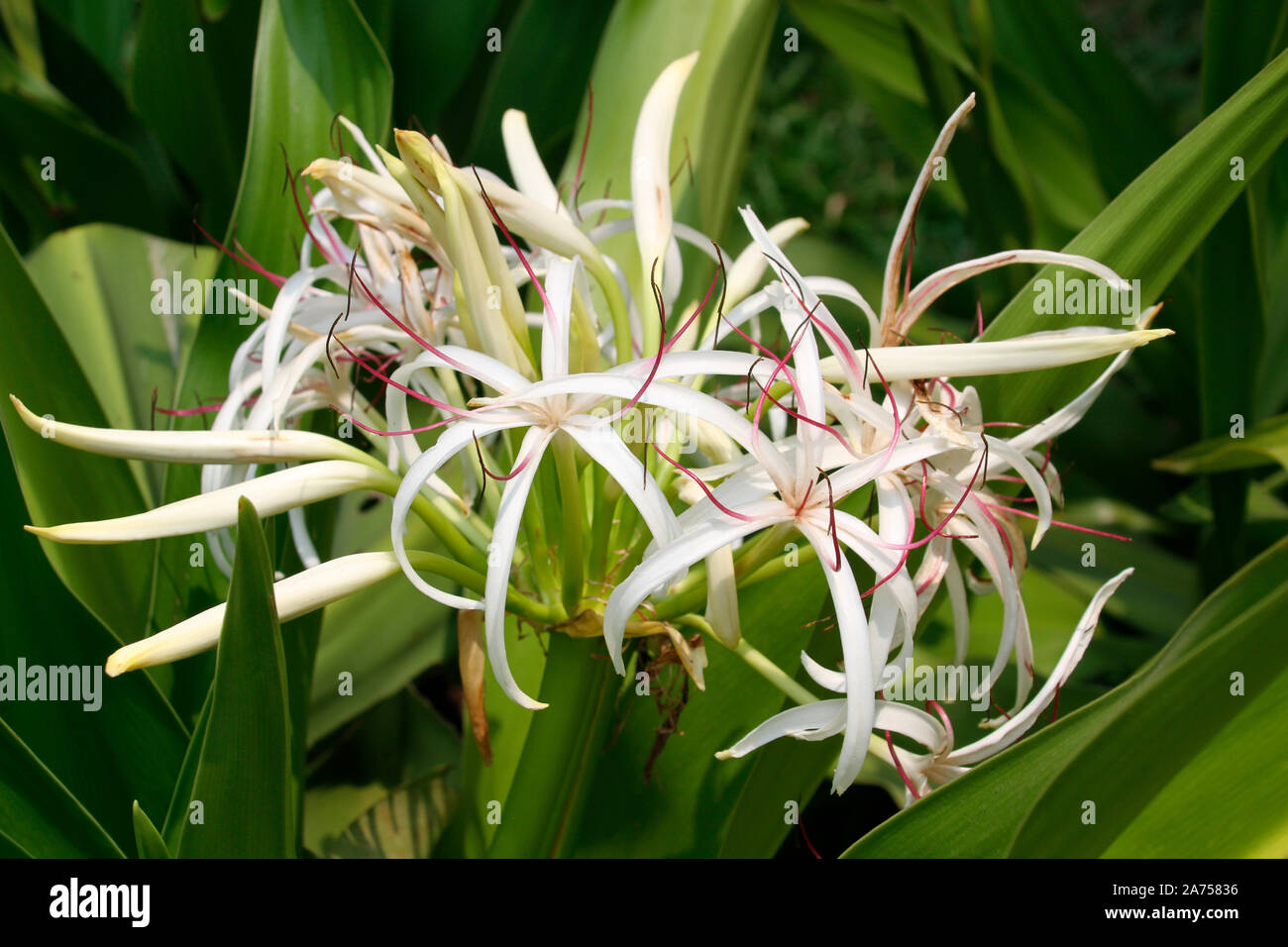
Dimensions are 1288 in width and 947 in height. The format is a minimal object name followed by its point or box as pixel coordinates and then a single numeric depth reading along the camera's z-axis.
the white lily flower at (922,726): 0.60
